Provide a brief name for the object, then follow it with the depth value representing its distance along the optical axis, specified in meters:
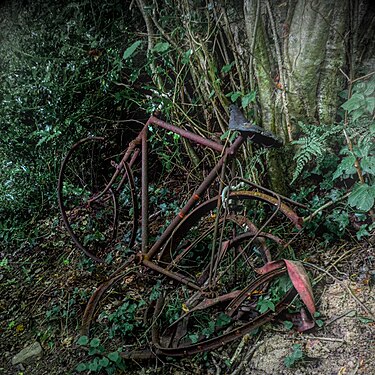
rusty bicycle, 2.66
